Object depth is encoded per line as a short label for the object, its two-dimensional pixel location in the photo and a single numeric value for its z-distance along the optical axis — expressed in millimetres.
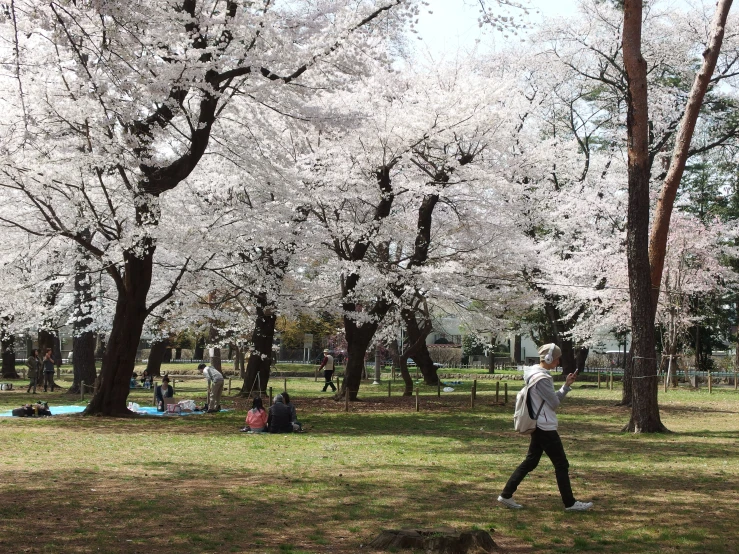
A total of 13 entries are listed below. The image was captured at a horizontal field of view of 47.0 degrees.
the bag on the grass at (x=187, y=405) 20406
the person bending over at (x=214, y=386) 19830
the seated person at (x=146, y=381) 32312
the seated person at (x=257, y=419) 15711
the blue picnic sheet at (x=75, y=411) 19964
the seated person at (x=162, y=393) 20875
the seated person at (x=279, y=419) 15641
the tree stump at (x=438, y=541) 6000
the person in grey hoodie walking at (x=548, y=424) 7785
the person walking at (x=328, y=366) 31481
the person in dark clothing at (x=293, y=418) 15783
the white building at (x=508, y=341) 54566
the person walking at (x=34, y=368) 29000
